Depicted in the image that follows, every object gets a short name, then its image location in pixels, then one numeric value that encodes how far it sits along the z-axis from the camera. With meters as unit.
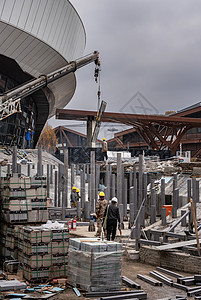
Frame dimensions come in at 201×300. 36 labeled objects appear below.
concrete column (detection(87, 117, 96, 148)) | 38.12
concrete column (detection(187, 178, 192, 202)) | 15.11
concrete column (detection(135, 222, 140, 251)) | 12.86
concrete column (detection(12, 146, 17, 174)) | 18.71
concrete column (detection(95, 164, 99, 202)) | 19.62
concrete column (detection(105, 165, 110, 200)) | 18.41
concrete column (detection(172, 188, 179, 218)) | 14.47
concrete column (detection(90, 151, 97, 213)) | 18.69
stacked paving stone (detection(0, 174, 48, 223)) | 10.39
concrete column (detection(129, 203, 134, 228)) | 15.23
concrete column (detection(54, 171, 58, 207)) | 22.01
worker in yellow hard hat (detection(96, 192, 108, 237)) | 13.87
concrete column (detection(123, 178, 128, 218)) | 18.53
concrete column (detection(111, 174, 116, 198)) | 19.45
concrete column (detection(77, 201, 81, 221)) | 18.80
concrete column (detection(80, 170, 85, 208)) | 19.19
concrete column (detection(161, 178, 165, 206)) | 14.77
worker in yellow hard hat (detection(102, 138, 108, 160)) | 32.50
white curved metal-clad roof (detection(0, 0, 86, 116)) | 26.33
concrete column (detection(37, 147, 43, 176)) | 18.41
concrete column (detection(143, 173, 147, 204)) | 16.48
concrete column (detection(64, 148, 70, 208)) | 19.53
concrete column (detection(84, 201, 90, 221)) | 18.56
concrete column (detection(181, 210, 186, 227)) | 13.00
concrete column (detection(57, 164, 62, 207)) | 20.53
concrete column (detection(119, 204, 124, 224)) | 17.27
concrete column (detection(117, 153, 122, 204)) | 18.17
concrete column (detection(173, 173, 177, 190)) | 15.54
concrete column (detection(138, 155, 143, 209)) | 17.12
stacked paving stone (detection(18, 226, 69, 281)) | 8.80
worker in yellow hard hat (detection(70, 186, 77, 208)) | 20.57
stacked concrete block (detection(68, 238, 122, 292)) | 8.09
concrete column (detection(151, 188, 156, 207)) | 14.77
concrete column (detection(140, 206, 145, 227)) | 14.53
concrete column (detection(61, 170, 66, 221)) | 18.81
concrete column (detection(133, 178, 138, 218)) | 15.54
